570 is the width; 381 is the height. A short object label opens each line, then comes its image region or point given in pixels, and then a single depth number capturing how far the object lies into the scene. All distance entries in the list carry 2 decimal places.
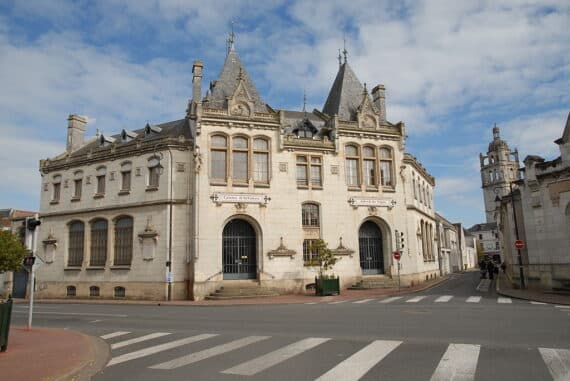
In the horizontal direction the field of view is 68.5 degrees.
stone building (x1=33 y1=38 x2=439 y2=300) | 27.91
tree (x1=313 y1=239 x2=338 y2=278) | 27.05
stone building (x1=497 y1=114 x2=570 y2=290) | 23.17
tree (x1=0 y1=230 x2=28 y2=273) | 30.38
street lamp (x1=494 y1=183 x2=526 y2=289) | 26.02
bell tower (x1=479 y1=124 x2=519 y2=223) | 117.03
